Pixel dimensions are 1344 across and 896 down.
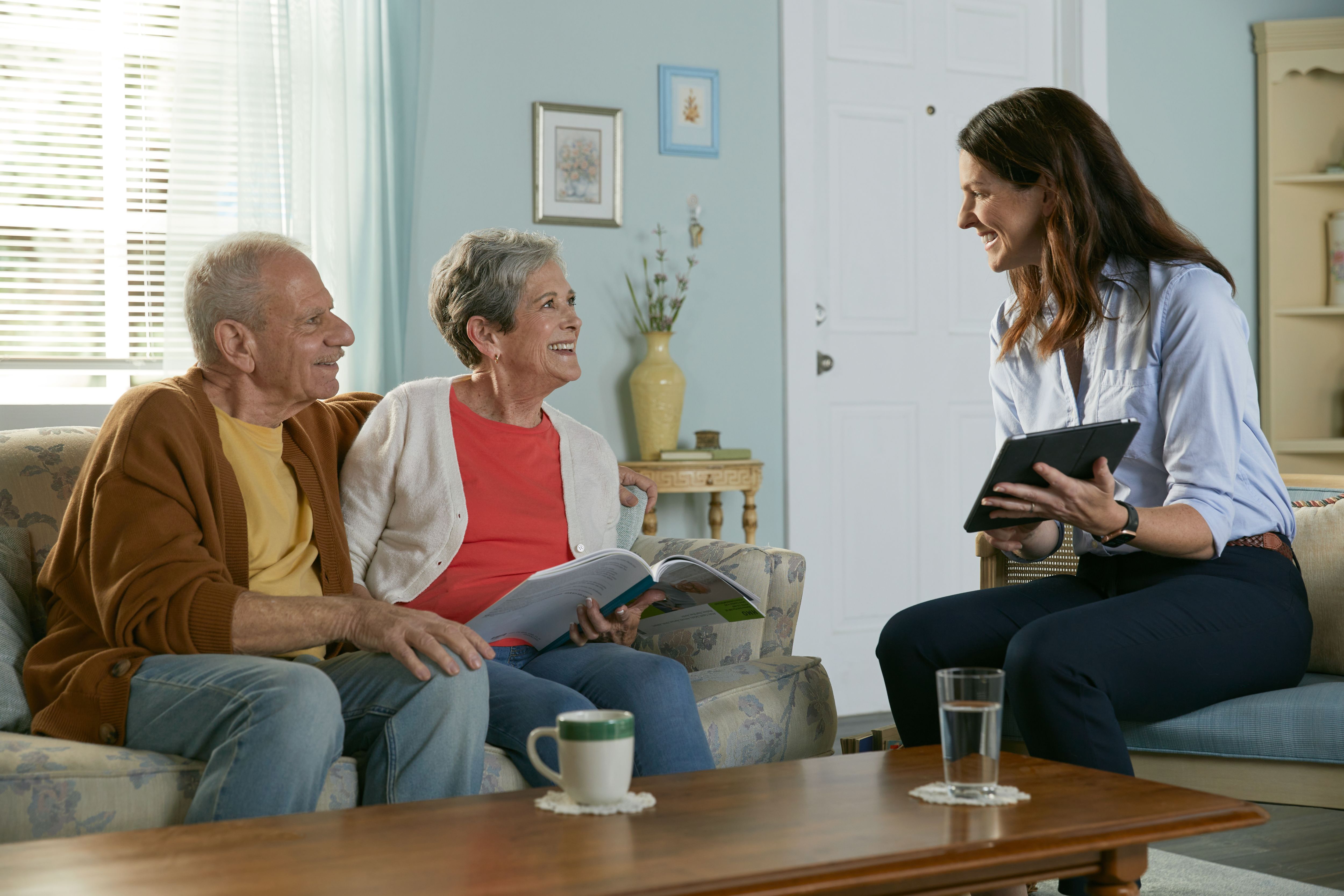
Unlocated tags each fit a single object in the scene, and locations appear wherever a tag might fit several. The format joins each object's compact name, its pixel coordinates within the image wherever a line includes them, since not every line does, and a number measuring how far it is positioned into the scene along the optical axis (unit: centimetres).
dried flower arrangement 353
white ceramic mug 118
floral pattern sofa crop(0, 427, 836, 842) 145
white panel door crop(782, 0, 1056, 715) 379
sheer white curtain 307
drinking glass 117
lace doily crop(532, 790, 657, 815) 119
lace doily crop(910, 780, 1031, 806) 121
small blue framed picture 360
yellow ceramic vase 345
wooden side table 335
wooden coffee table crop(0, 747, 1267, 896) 100
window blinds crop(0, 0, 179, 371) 300
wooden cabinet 429
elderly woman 180
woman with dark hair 162
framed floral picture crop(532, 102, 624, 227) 346
